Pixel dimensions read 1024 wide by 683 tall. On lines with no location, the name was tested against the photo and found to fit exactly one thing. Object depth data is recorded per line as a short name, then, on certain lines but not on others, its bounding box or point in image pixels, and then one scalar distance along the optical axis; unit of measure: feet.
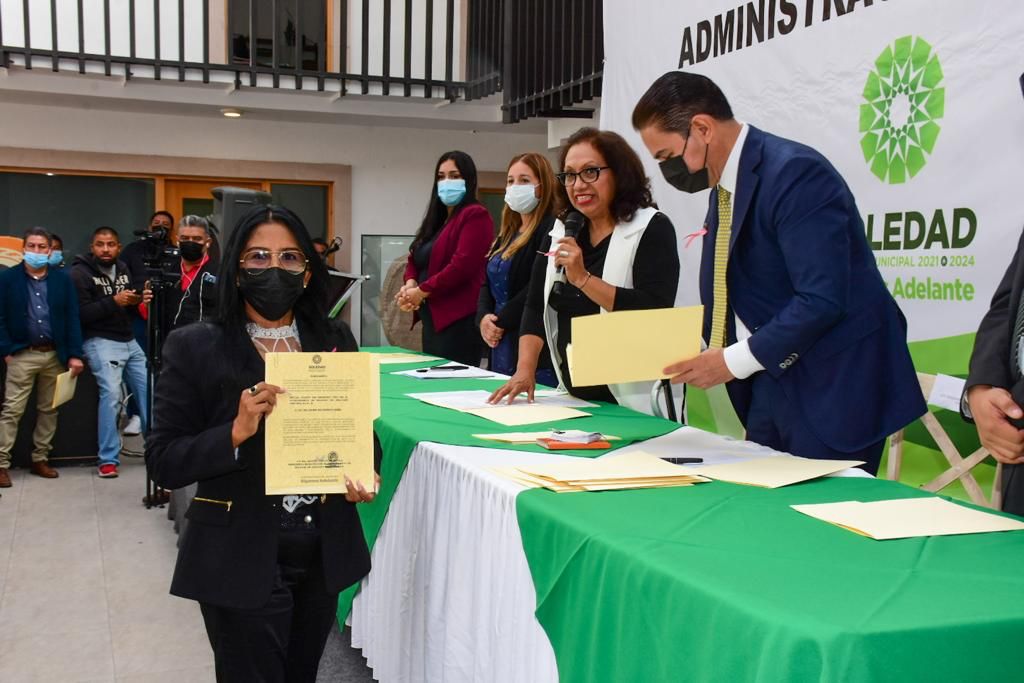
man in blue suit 6.89
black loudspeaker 18.61
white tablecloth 5.97
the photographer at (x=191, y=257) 16.90
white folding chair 10.44
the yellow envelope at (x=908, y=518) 4.94
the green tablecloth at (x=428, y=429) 7.80
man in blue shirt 19.66
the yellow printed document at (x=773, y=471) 6.07
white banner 10.32
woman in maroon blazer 14.58
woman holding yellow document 5.77
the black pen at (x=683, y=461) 6.72
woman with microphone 9.37
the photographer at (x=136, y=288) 23.24
